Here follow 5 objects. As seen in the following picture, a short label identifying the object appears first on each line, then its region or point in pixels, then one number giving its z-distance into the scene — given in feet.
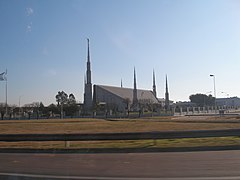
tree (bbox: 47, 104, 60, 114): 372.50
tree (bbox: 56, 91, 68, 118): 443.36
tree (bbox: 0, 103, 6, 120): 423.64
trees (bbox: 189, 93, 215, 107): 638.53
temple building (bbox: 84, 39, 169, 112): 420.77
